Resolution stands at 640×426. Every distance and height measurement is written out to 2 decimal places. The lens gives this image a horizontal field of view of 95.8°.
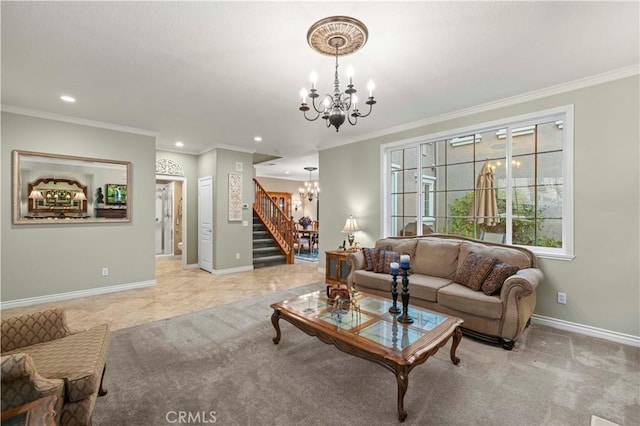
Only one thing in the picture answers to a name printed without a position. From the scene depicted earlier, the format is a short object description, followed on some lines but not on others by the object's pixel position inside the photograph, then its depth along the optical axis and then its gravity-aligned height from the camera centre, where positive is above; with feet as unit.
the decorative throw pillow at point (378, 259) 13.37 -2.24
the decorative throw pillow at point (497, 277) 9.82 -2.23
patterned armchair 4.00 -2.86
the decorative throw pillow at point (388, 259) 13.17 -2.16
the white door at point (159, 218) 29.09 -0.79
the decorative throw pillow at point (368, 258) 13.82 -2.24
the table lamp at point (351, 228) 16.97 -0.96
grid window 11.60 +1.34
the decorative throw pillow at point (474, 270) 10.38 -2.16
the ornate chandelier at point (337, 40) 7.14 +4.60
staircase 23.63 -3.28
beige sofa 9.20 -2.78
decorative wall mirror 13.66 +1.09
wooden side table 16.02 -3.20
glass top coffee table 6.27 -3.07
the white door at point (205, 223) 21.16 -0.94
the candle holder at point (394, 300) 8.60 -2.73
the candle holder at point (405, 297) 8.08 -2.46
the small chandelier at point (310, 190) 37.27 +2.95
